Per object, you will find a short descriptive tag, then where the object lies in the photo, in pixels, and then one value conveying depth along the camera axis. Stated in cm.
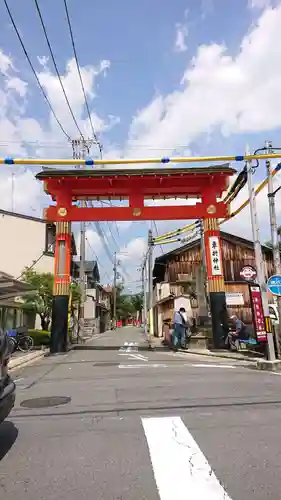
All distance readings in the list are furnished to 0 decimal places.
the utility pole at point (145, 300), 4689
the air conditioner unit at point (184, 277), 3362
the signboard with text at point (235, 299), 3002
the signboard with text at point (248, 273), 1432
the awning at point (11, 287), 1353
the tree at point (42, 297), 2467
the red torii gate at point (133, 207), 1753
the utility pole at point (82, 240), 2736
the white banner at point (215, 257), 1750
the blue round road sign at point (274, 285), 1145
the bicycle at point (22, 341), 1745
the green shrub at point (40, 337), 2252
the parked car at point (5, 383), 398
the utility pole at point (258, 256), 1140
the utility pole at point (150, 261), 3062
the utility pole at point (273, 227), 1244
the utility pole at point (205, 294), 2045
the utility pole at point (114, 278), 6984
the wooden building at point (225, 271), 3036
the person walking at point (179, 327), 1794
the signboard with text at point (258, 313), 1293
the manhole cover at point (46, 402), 644
